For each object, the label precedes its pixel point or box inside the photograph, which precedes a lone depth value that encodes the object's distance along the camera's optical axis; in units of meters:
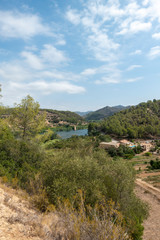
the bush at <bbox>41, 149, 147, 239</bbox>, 7.46
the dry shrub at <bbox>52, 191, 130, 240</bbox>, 4.25
